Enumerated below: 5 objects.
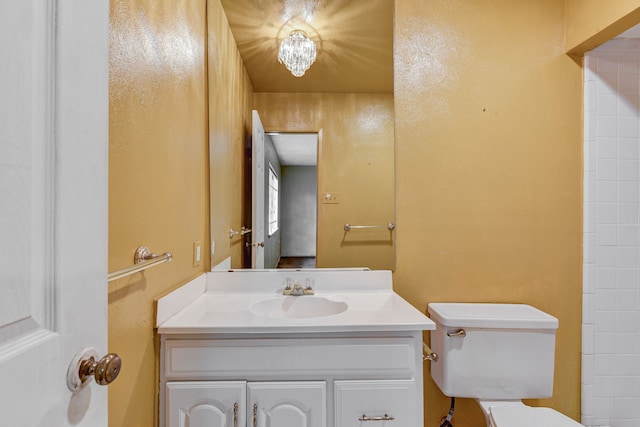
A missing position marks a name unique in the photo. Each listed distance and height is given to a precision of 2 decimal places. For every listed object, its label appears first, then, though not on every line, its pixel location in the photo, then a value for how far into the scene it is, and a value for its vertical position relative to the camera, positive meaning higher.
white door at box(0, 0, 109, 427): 0.35 +0.00
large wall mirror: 1.55 +0.38
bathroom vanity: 1.04 -0.56
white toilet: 1.31 -0.63
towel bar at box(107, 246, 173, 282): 0.77 -0.15
